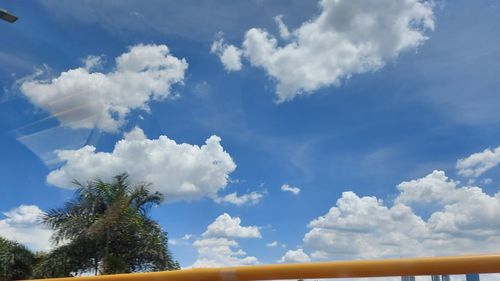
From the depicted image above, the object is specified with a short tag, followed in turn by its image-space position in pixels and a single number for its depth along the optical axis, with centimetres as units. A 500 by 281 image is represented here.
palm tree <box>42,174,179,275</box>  2634
